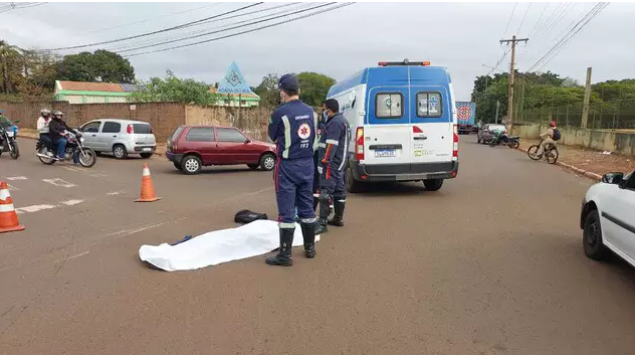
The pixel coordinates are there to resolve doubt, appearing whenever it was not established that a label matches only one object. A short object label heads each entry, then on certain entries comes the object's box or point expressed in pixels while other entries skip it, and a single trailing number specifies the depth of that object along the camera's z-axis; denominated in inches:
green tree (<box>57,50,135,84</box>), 3329.2
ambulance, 364.8
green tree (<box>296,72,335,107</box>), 4164.4
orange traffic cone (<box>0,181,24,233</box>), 258.3
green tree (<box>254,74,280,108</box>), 1805.1
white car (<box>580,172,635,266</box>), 171.8
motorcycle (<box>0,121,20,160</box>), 638.5
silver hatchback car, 708.7
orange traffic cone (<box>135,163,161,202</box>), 361.7
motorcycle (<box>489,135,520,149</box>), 1226.9
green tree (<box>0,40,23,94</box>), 1884.8
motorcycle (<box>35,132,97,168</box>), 580.7
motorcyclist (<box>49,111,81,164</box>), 563.5
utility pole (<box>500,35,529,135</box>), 1652.4
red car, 564.4
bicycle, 745.0
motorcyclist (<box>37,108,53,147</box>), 582.8
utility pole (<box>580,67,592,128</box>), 1018.1
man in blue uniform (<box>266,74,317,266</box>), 192.2
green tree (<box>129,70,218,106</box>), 1368.1
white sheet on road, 195.3
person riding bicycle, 749.9
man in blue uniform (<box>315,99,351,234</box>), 256.2
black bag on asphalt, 270.4
